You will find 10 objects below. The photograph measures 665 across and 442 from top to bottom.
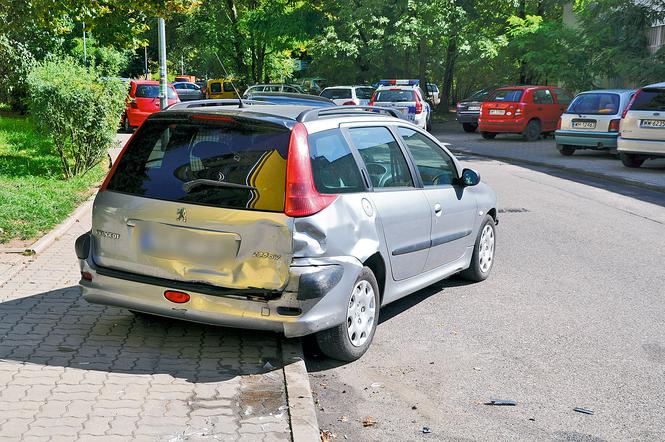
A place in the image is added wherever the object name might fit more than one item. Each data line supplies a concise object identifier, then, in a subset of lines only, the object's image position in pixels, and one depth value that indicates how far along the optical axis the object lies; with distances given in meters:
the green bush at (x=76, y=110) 13.47
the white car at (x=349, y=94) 30.96
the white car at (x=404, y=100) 27.22
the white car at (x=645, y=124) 17.27
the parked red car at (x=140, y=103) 29.62
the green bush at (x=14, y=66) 28.19
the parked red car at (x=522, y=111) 27.08
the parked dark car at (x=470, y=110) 32.12
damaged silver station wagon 5.14
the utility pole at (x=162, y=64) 18.52
